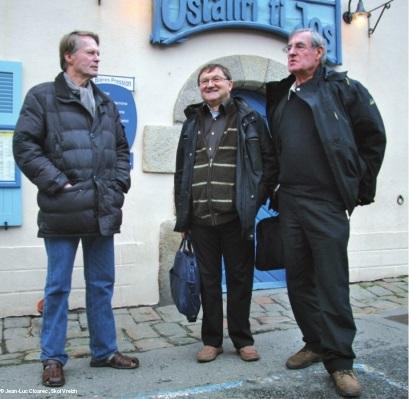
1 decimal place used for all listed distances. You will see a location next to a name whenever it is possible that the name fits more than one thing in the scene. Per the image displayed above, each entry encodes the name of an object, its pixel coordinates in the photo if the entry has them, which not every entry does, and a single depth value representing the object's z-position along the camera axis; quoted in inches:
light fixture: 237.6
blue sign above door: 203.2
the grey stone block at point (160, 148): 204.1
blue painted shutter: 183.5
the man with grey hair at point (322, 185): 125.5
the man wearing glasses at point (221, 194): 138.5
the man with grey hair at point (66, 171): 124.5
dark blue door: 229.3
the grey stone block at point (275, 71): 224.2
